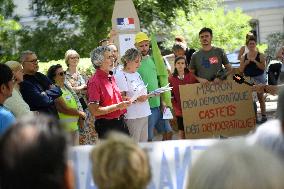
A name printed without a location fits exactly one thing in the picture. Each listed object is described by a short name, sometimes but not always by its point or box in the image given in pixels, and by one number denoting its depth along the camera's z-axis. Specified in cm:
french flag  1065
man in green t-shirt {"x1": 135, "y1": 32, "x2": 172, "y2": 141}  802
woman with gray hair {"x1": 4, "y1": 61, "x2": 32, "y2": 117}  577
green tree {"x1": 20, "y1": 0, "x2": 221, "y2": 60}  2114
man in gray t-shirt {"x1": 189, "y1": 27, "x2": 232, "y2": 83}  920
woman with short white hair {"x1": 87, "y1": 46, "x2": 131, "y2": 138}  673
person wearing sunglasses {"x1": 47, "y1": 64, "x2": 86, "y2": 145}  782
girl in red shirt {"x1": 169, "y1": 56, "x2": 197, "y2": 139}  913
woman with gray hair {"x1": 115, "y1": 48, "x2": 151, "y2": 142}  733
